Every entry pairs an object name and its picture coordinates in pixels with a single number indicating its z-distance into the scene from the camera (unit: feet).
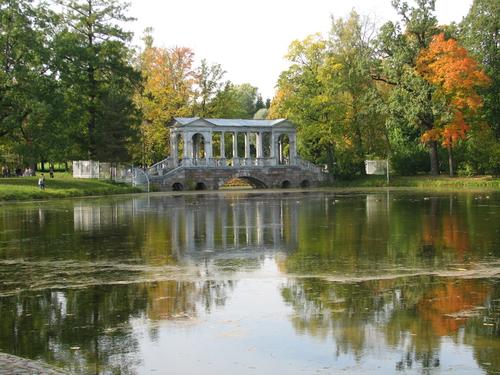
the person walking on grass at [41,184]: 167.56
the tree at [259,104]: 453.49
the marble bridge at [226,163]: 227.81
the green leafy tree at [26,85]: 181.98
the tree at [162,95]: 249.55
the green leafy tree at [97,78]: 200.54
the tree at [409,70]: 207.62
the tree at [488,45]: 210.59
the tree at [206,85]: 259.19
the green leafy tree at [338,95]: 229.66
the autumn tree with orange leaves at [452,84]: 199.52
